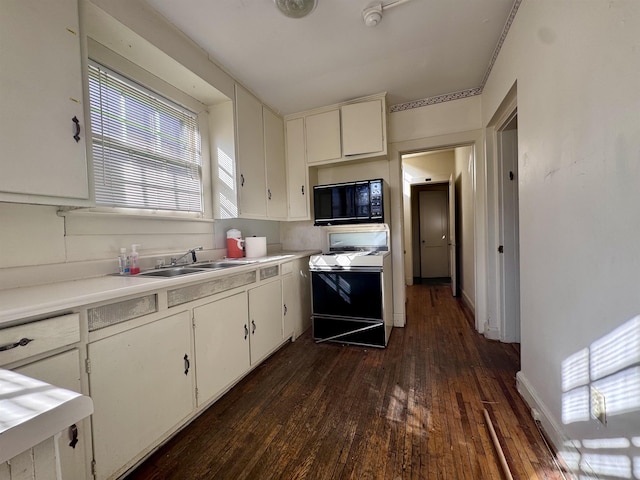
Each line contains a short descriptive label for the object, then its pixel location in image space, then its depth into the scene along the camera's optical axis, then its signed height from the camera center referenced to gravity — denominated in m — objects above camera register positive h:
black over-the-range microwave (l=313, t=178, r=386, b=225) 2.77 +0.32
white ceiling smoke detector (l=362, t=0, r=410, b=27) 1.72 +1.42
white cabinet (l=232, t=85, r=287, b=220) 2.56 +0.79
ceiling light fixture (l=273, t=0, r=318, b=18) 1.65 +1.41
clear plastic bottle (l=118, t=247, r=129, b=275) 1.72 -0.14
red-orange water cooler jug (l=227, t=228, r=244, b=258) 2.67 -0.07
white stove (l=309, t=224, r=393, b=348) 2.58 -0.65
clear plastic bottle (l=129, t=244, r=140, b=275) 1.75 -0.14
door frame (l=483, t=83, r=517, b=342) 2.59 -0.14
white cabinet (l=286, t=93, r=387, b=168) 2.85 +1.12
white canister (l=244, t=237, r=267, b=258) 2.71 -0.11
